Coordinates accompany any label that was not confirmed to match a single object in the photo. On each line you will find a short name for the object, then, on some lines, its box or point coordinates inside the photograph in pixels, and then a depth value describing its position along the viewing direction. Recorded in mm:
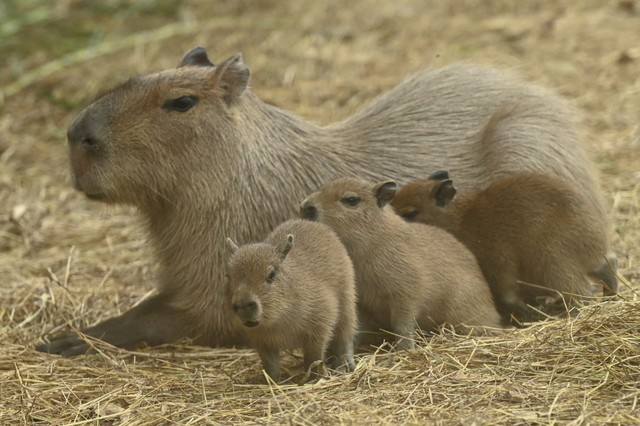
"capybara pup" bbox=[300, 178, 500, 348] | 10414
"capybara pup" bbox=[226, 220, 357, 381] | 9102
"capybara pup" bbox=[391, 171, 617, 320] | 10969
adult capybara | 11070
